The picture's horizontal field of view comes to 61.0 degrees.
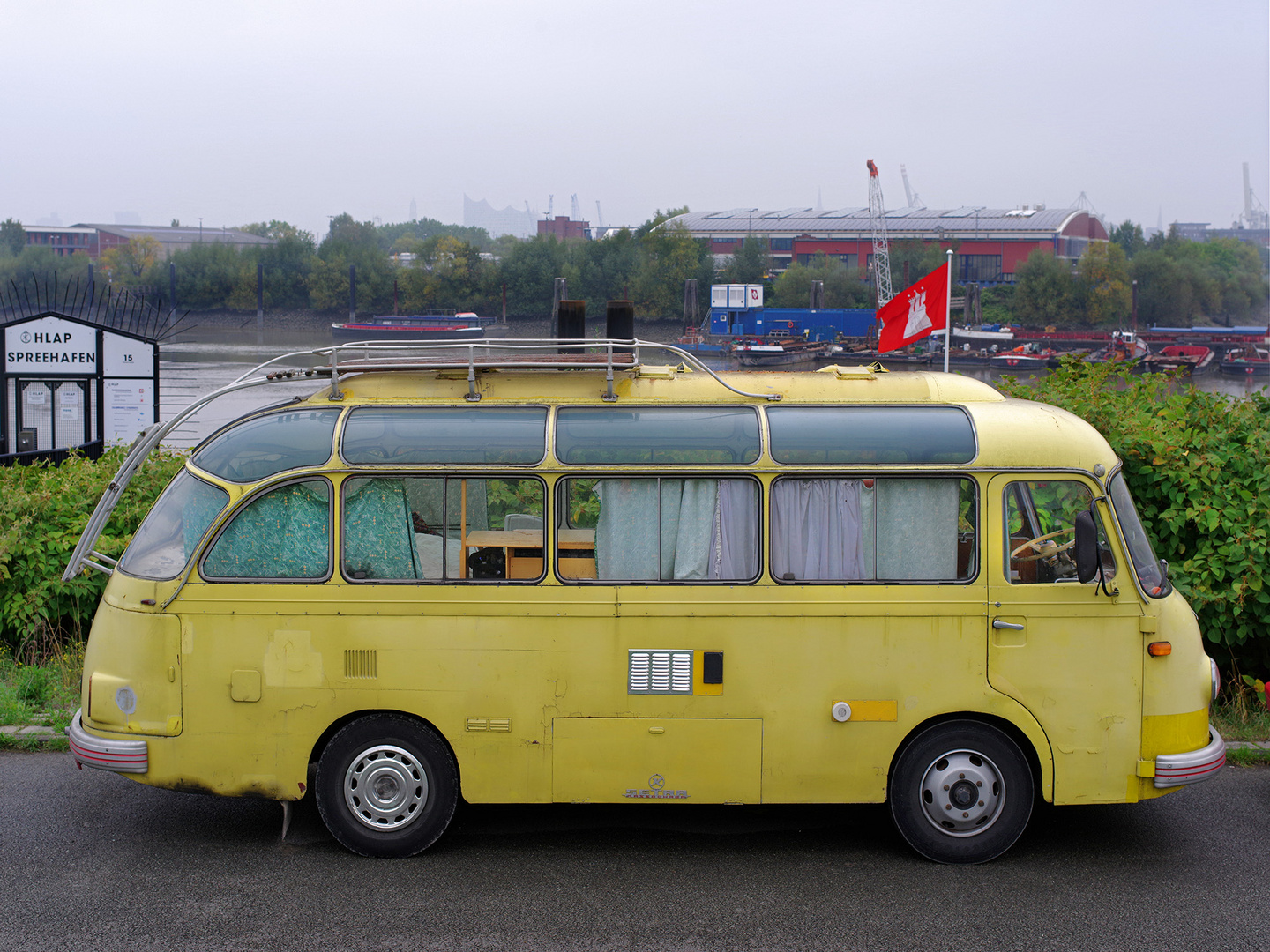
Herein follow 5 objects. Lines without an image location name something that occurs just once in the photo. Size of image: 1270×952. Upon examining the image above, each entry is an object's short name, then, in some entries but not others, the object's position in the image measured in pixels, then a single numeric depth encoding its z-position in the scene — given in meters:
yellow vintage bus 5.59
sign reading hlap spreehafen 17.66
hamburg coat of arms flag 13.24
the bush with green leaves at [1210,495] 7.68
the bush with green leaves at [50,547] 8.70
